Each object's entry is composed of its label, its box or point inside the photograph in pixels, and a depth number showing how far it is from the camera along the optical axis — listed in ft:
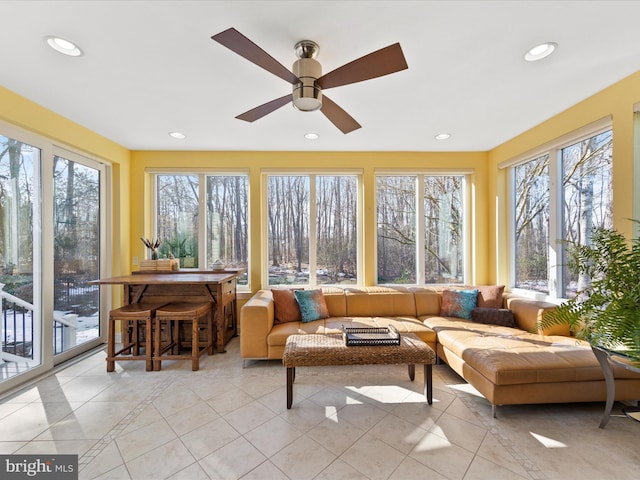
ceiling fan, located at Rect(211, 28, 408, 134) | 4.62
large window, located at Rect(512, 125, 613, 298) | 8.66
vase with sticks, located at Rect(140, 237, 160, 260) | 12.17
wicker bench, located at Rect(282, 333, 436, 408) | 7.11
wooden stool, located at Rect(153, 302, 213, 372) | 9.34
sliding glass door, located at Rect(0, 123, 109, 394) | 8.21
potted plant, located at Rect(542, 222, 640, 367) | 5.46
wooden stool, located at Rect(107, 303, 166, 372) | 9.22
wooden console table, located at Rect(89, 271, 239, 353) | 10.71
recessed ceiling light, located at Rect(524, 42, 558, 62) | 6.03
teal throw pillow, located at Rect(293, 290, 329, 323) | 10.80
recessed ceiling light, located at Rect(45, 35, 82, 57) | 5.78
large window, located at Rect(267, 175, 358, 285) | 13.43
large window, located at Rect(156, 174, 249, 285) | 13.29
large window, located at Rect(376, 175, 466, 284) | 13.48
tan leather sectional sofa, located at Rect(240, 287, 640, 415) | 6.72
